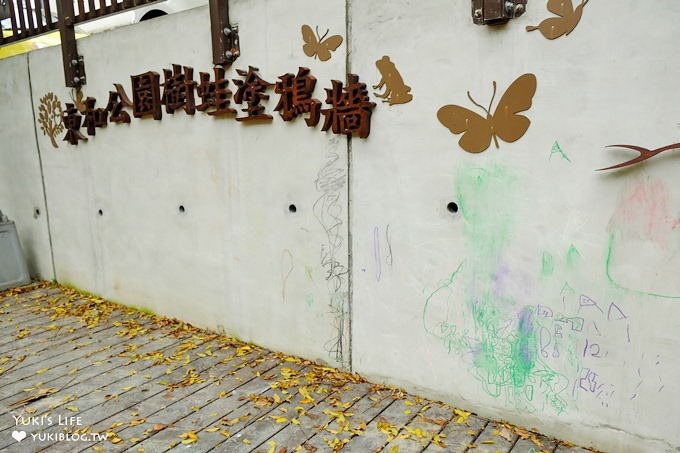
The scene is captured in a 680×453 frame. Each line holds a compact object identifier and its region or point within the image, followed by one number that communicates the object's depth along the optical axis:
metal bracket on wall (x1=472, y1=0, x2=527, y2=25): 2.58
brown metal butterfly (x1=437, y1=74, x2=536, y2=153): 2.64
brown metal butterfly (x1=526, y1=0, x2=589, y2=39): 2.45
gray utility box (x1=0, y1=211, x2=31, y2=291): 5.74
